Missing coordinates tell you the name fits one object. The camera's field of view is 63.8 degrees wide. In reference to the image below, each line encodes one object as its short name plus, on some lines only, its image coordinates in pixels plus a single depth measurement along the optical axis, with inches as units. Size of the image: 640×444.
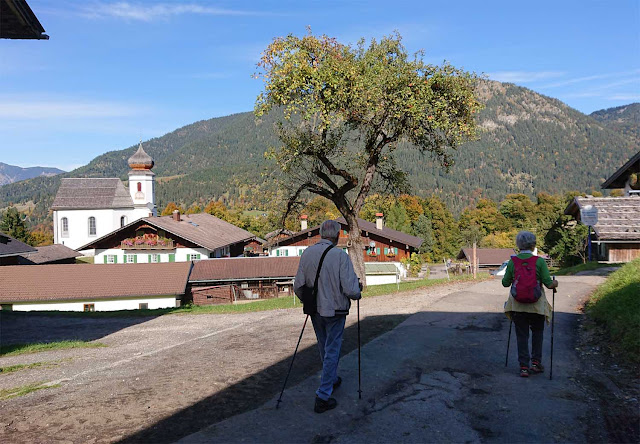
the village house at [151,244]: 2081.7
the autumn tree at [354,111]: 677.3
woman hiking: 260.7
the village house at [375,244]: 2186.3
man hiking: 221.9
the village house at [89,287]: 1288.1
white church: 3280.0
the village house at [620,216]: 920.3
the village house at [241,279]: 1523.1
